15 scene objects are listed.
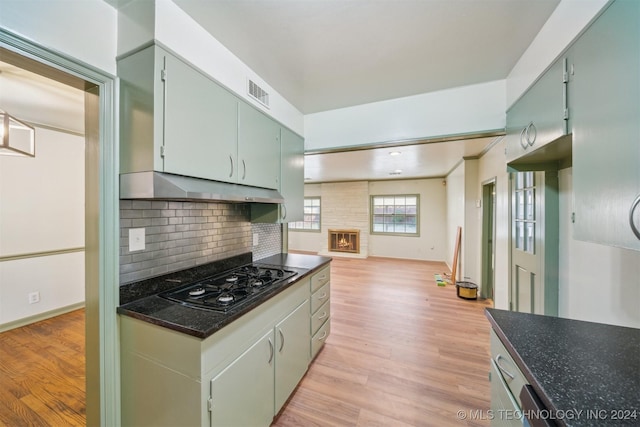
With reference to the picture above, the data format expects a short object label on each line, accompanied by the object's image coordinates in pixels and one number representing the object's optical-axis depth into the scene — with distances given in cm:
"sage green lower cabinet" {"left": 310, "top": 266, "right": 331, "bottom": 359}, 213
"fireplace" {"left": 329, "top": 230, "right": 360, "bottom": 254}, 705
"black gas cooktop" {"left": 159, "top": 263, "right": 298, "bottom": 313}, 132
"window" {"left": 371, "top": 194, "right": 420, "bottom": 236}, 679
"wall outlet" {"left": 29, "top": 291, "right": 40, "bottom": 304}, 288
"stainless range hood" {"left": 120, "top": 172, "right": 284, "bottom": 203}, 117
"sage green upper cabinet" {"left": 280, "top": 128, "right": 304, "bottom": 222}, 227
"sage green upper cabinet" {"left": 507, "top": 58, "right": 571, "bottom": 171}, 114
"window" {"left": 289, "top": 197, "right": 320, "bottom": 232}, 772
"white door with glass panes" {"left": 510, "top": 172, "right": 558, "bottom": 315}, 180
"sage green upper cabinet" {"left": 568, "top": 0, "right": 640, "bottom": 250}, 74
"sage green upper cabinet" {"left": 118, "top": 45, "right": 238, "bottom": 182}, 118
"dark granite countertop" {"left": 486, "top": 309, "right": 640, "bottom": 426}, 63
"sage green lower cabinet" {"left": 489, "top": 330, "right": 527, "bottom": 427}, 88
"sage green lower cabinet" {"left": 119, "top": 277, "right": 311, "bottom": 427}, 106
